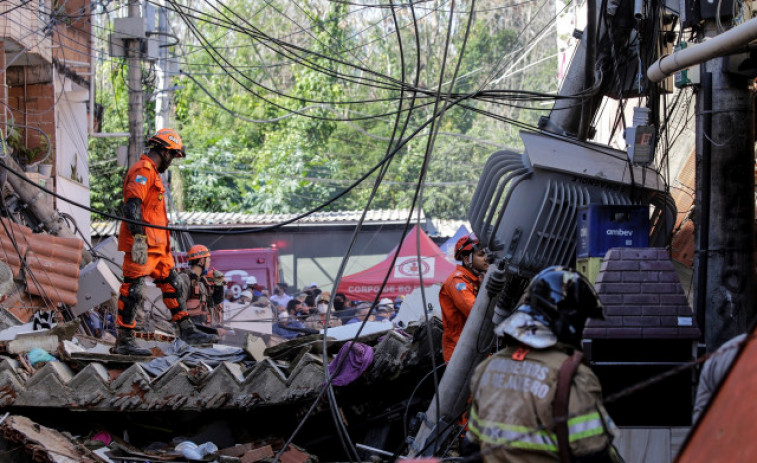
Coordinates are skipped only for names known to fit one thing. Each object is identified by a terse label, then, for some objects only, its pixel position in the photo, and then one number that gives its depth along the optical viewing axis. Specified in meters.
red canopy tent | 23.11
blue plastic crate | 7.30
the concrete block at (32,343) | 9.25
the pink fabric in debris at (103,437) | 9.07
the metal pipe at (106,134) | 19.15
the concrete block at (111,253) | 15.84
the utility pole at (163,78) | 18.97
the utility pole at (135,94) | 16.33
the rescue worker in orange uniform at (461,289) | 8.31
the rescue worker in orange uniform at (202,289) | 13.23
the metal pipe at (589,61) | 8.35
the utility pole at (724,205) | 7.21
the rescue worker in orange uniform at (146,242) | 8.66
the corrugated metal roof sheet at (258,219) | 26.58
